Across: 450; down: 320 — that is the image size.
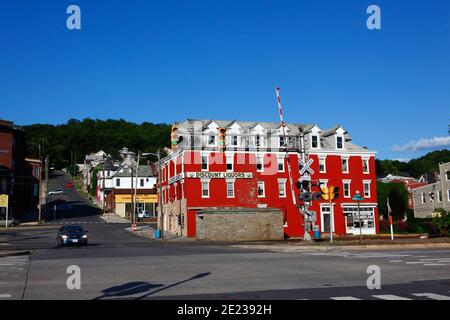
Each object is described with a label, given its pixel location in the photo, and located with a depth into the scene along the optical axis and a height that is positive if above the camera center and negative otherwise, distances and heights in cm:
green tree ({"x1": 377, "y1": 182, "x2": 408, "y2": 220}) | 9075 +319
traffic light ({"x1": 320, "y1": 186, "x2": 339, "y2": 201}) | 3216 +169
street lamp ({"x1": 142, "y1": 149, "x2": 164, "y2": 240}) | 4900 +104
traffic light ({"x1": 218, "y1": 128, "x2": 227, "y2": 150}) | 5602 +984
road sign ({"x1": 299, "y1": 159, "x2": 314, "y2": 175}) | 3674 +388
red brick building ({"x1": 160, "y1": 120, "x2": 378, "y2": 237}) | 5428 +571
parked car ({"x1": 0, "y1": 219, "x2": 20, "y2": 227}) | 6681 +44
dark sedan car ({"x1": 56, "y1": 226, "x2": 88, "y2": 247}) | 3603 -90
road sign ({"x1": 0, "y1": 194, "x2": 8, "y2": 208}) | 6712 +366
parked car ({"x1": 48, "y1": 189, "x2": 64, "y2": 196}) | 11478 +785
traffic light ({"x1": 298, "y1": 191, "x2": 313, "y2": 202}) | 3235 +152
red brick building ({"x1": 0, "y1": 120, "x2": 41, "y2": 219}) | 7325 +911
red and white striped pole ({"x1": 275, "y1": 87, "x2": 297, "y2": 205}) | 3975 +931
